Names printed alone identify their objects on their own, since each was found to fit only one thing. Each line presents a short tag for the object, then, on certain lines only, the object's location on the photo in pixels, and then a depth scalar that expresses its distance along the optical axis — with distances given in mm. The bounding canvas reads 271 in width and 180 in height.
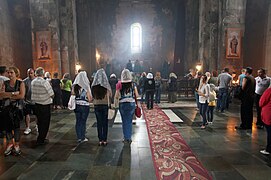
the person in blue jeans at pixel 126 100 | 5238
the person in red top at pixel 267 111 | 4332
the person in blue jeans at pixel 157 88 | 11516
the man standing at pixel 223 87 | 8859
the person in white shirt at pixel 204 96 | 6352
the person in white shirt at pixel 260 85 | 6441
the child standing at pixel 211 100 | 6682
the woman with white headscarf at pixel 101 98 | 4969
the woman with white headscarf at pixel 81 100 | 5105
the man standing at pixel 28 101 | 6133
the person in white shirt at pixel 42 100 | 5078
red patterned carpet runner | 3660
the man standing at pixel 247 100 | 6250
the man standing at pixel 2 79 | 4434
